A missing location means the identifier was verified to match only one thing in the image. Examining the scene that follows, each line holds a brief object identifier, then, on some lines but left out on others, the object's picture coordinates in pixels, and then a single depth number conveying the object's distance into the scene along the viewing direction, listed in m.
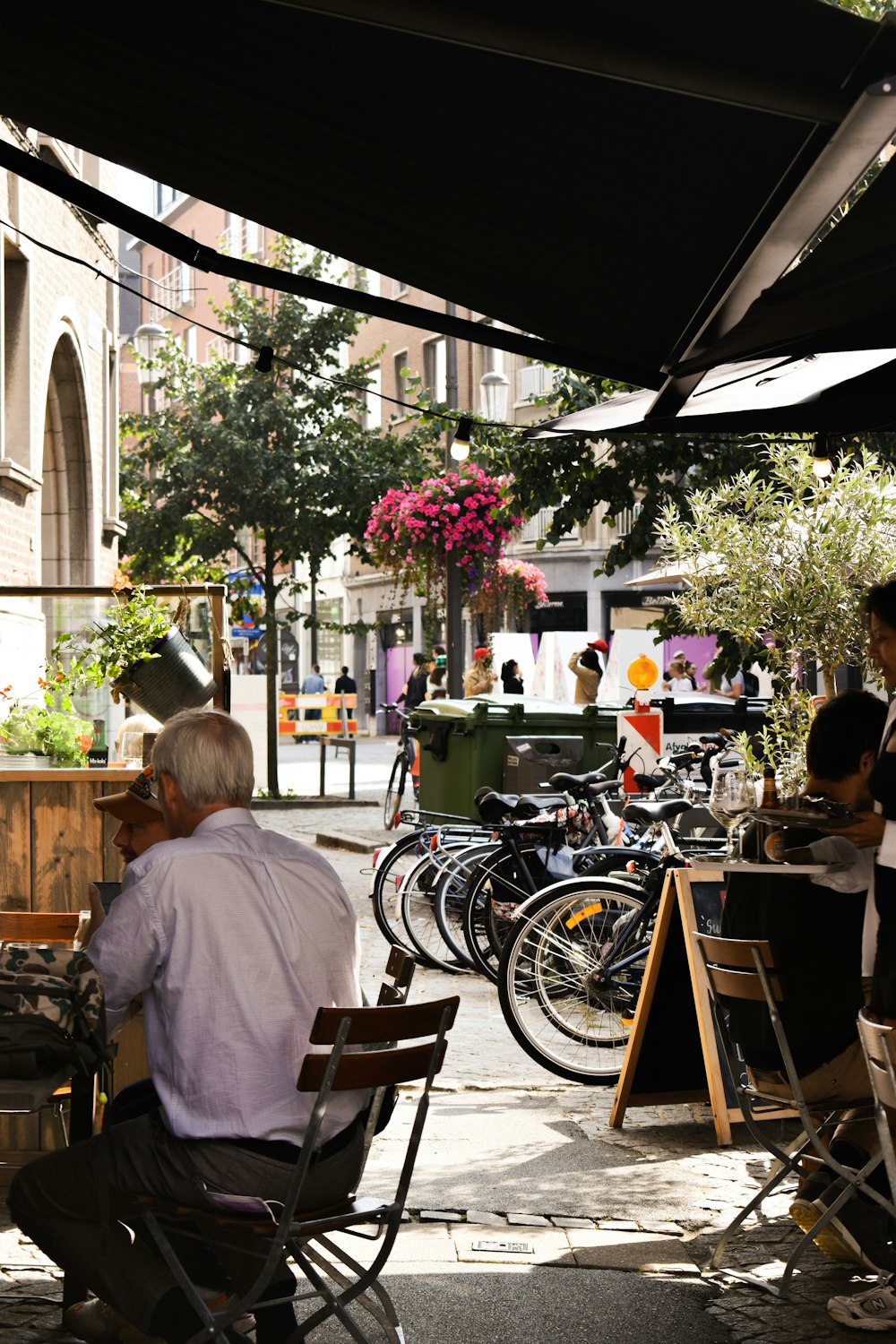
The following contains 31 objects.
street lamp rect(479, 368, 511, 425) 23.42
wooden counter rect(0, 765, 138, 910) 5.95
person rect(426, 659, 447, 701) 22.12
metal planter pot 7.07
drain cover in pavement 4.86
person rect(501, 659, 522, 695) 18.76
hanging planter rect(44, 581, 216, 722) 7.04
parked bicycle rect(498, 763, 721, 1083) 7.35
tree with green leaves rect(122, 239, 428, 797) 23.28
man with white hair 3.46
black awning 3.27
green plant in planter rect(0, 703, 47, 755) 6.21
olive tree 7.41
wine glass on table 6.12
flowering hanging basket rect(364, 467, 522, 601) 18.30
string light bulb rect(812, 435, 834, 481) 6.90
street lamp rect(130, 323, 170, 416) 25.62
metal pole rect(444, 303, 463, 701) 18.14
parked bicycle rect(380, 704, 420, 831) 13.10
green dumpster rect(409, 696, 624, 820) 12.34
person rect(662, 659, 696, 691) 17.55
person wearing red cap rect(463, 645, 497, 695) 16.34
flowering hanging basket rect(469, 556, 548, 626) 23.95
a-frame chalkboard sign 6.05
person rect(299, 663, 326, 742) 39.42
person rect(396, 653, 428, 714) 25.56
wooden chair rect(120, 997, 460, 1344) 3.33
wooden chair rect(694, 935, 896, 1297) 4.43
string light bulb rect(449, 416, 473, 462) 7.15
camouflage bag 3.46
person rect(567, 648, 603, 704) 15.27
